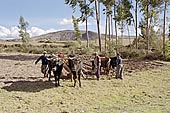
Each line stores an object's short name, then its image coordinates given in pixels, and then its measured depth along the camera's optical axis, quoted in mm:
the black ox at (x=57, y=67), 10695
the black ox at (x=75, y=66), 10812
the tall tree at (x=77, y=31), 52438
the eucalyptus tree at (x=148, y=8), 24372
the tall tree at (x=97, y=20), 24638
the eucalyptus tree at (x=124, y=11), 27797
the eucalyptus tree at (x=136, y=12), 26406
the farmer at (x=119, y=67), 13472
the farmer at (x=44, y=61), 12031
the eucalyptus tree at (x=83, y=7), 25433
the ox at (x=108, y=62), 13688
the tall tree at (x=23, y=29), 61938
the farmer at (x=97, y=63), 12930
